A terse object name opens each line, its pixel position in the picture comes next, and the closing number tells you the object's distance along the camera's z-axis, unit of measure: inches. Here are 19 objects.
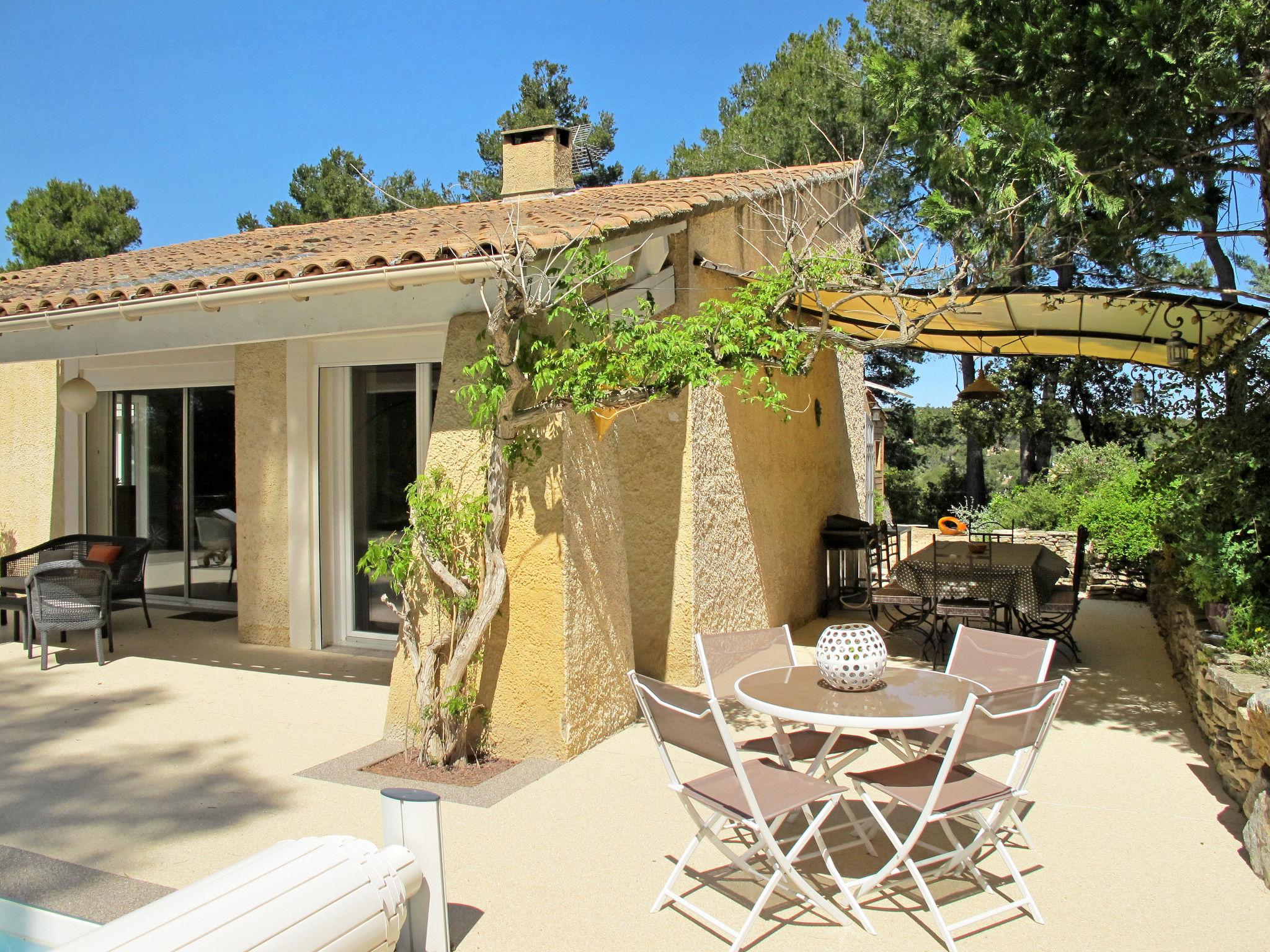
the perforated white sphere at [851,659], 172.9
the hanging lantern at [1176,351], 345.4
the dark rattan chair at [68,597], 309.0
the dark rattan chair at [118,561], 354.0
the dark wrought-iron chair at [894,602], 360.2
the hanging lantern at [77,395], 369.1
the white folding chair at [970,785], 147.6
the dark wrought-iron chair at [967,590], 331.0
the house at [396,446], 230.8
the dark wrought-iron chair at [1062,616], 336.2
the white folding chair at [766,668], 180.2
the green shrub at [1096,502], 494.9
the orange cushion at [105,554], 370.0
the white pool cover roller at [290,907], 95.7
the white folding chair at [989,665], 189.8
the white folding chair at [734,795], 145.6
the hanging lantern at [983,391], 416.5
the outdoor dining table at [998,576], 328.8
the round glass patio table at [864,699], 153.9
